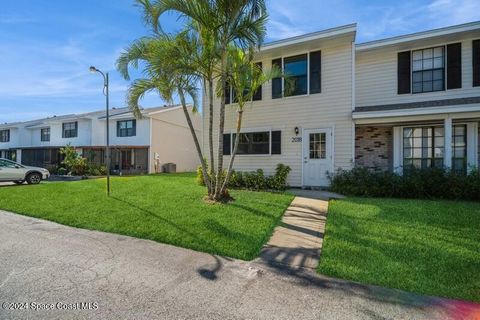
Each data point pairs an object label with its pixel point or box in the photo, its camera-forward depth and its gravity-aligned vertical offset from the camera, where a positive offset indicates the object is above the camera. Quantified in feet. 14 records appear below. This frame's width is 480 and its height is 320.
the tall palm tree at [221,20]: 22.79 +11.68
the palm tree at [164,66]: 23.57 +8.02
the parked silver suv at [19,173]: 48.60 -2.49
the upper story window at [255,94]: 39.91 +9.45
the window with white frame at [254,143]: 39.06 +2.51
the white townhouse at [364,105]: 32.58 +7.03
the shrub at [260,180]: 35.81 -2.42
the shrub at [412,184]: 27.48 -2.23
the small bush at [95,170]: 74.38 -2.77
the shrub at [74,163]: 73.51 -0.93
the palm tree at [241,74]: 26.55 +8.46
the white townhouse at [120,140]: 79.00 +6.30
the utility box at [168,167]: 80.02 -2.08
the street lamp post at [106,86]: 29.69 +7.65
